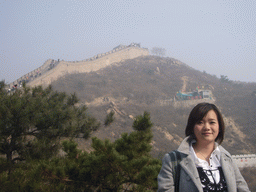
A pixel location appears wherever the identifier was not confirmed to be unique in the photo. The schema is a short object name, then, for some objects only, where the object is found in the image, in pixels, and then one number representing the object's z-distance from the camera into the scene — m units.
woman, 1.25
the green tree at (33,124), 6.14
